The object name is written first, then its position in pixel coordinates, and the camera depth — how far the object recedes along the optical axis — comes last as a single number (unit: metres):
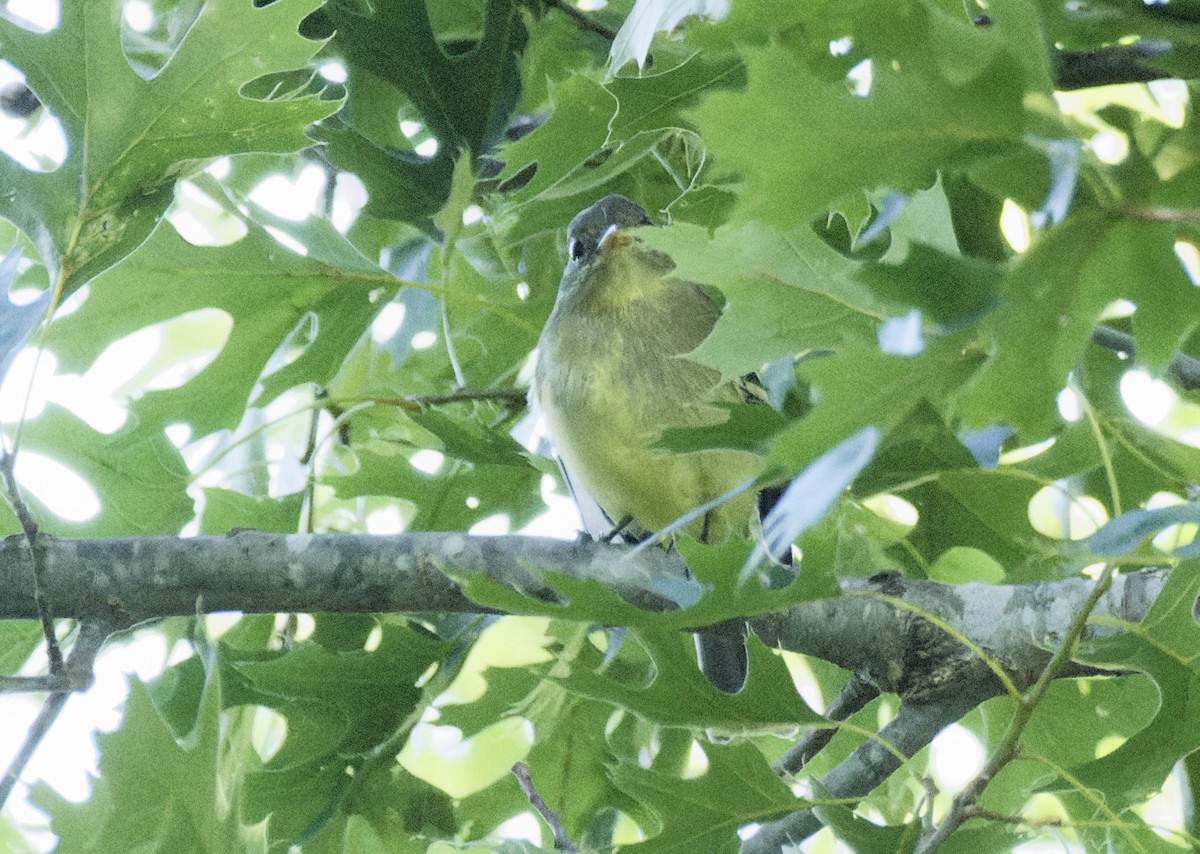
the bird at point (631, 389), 7.30
